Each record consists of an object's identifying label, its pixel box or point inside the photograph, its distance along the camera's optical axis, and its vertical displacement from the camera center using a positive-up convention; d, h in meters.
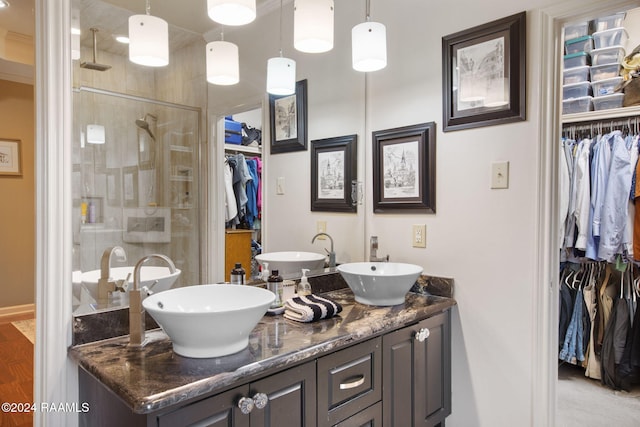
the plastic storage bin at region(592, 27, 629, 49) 2.74 +1.20
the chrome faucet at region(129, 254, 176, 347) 1.24 -0.35
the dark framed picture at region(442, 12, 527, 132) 1.68 +0.61
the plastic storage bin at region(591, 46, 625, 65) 2.74 +1.08
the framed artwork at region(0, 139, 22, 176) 3.41 +0.46
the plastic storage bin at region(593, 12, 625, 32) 2.75 +1.32
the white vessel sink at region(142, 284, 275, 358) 1.07 -0.33
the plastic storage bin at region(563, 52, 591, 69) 2.84 +1.08
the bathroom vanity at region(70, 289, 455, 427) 1.01 -0.51
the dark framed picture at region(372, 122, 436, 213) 1.99 +0.21
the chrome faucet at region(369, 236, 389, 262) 2.19 -0.23
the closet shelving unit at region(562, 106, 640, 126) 2.68 +0.66
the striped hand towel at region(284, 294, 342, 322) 1.51 -0.39
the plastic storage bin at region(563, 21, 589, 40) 2.82 +1.27
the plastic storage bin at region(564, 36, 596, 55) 2.81 +1.18
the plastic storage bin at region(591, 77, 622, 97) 2.76 +0.87
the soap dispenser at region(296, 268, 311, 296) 1.85 -0.37
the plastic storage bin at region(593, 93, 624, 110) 2.74 +0.76
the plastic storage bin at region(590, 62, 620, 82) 2.76 +0.98
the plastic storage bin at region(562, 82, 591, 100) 2.87 +0.87
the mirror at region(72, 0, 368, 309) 1.34 +0.25
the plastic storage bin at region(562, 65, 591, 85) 2.85 +0.98
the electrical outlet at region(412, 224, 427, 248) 2.03 -0.14
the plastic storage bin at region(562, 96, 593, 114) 2.86 +0.76
